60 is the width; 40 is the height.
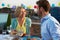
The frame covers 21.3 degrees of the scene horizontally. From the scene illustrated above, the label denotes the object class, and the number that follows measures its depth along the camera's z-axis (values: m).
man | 2.20
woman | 3.75
